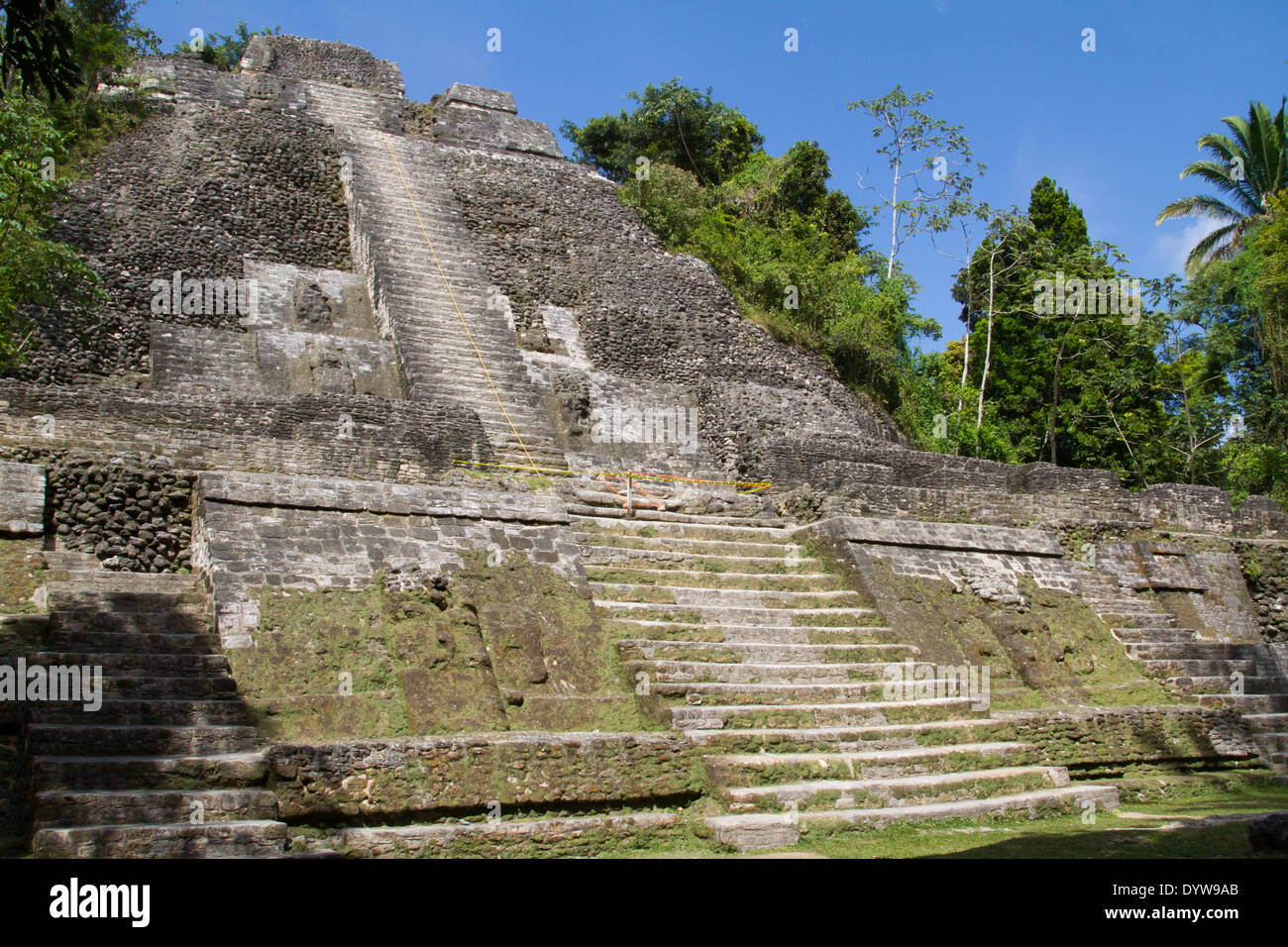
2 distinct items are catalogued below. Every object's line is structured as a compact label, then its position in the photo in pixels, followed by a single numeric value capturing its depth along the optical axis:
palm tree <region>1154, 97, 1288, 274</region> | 27.39
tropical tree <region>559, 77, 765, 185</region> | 29.50
